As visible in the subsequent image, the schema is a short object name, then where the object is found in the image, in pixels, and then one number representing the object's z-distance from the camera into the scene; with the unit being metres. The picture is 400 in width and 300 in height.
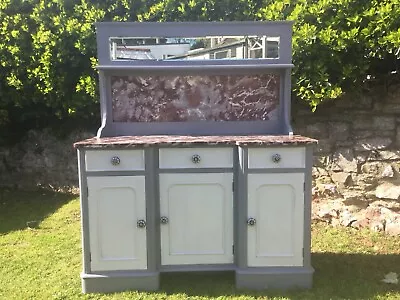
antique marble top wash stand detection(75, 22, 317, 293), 3.04
